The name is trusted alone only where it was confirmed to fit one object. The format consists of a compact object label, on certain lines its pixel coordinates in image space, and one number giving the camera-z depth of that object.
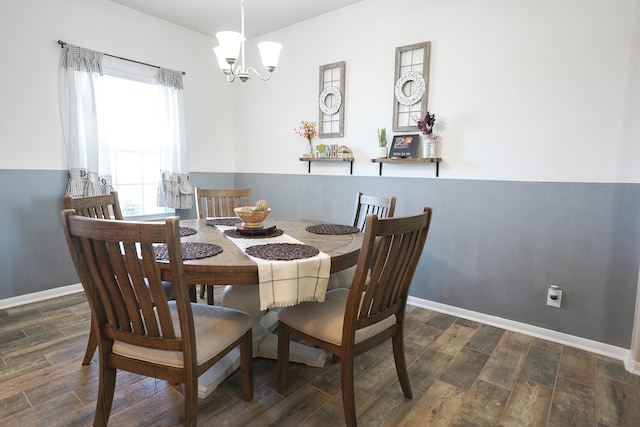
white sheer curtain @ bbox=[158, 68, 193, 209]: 3.73
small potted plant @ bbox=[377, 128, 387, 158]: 3.05
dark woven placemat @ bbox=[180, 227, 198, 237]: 2.02
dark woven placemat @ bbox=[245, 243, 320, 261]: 1.56
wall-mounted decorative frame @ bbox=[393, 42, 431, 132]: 2.90
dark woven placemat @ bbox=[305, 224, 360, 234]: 2.19
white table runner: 1.45
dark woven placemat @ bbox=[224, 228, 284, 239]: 2.00
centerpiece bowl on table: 2.06
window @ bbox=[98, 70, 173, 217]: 3.40
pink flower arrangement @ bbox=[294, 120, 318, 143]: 3.60
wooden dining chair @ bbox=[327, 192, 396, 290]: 2.30
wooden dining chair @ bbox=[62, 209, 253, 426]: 1.16
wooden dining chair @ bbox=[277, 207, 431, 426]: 1.39
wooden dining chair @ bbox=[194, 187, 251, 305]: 2.92
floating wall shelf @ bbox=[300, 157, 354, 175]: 3.35
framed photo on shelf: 2.94
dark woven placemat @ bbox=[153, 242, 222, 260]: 1.52
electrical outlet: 2.42
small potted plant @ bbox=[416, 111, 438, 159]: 2.81
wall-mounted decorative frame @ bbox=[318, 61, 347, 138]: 3.41
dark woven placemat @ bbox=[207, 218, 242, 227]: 2.41
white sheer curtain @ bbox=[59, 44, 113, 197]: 3.04
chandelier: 1.97
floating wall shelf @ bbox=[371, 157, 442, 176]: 2.80
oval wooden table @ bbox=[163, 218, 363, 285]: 1.42
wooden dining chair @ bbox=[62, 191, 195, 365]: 1.97
